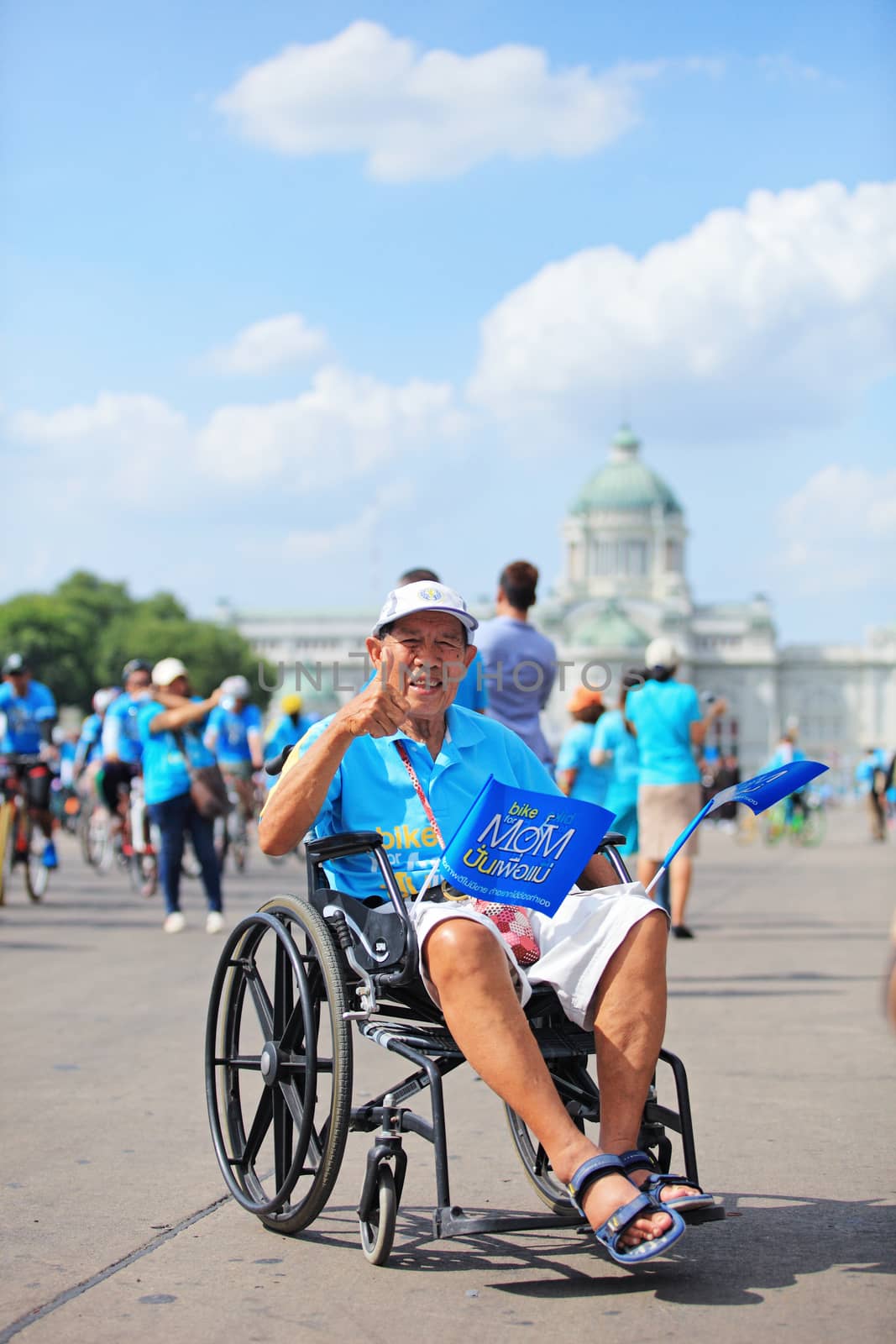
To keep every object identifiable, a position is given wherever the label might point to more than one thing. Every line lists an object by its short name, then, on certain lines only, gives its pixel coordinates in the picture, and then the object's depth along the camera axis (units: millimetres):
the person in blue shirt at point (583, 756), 11352
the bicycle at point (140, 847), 14852
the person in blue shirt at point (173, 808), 11336
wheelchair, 3707
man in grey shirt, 8391
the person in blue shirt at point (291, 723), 16406
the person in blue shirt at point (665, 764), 10516
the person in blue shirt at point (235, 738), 17047
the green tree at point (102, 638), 95750
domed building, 149250
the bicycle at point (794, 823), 30812
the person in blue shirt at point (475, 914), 3574
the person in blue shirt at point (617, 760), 11359
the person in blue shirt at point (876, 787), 29812
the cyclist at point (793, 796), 26297
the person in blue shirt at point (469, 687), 7203
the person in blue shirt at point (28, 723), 13438
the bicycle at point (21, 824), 13336
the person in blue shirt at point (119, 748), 15664
